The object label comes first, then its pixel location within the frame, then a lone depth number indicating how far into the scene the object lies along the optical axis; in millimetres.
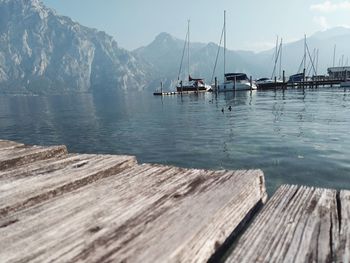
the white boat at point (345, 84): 83212
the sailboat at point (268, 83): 98238
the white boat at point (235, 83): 92500
